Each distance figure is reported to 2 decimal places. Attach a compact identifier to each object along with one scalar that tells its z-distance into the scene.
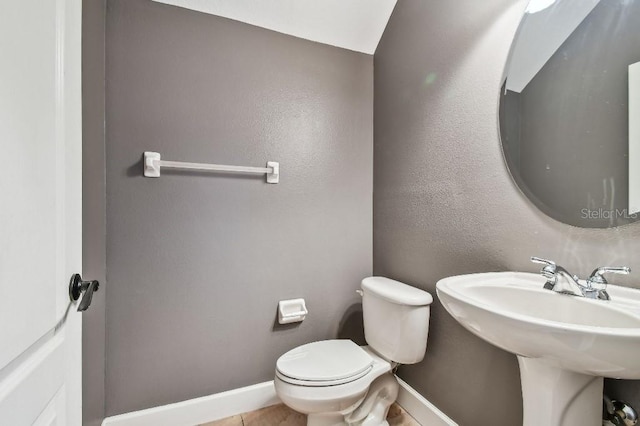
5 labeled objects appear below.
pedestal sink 0.55
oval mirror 0.81
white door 0.44
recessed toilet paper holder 1.57
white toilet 1.15
